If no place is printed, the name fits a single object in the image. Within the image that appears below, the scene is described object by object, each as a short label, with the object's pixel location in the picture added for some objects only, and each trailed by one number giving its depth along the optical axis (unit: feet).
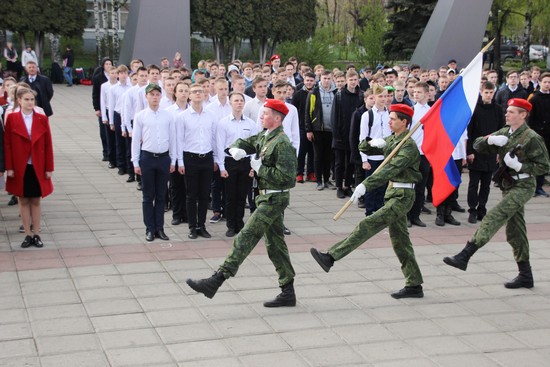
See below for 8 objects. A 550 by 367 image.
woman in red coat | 30.58
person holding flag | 24.54
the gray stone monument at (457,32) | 76.43
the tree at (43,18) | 124.67
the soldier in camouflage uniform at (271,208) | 23.59
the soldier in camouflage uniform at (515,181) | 25.90
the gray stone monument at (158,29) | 75.41
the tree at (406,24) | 108.06
